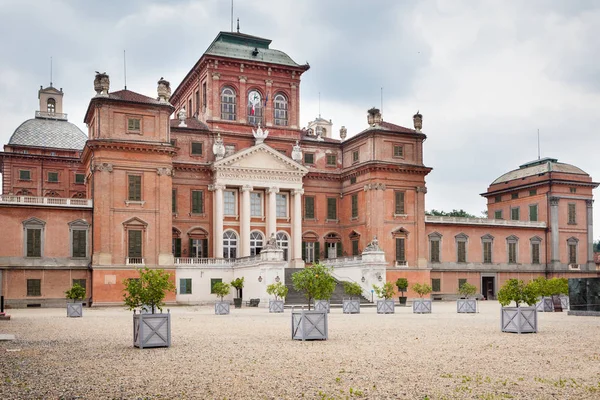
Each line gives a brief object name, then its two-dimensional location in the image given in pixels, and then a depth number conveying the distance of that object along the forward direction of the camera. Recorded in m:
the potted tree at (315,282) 24.56
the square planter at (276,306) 37.69
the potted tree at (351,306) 35.62
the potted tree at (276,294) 37.69
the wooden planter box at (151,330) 17.48
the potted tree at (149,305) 17.55
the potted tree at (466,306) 35.50
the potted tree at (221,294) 34.88
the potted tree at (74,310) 32.75
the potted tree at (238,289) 45.18
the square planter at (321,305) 34.19
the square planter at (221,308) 34.81
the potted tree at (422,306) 35.34
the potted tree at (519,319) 21.39
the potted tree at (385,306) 35.75
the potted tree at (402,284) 49.75
